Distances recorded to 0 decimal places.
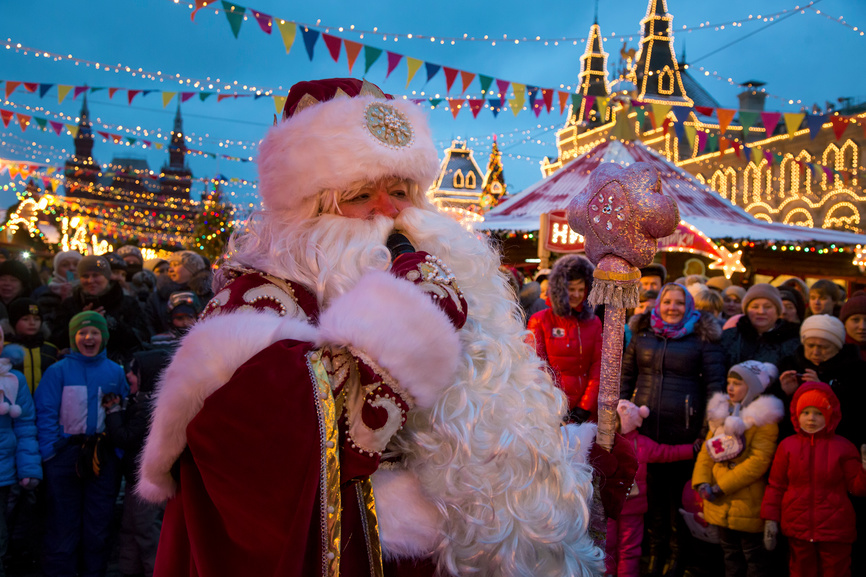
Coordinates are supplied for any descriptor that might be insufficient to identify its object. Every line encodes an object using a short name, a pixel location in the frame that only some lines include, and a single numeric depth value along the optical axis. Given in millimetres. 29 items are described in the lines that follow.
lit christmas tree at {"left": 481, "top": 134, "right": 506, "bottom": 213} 31562
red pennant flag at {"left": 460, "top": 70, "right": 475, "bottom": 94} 9445
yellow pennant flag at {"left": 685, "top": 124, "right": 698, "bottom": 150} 12198
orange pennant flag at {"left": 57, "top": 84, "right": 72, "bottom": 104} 9719
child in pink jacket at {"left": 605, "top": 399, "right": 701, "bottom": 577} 4199
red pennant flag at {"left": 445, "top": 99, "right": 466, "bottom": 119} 10815
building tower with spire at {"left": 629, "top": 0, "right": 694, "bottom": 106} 40250
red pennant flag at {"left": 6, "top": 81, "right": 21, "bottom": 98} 9544
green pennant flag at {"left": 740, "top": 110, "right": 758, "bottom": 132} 9520
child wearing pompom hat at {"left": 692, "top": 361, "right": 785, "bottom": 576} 3920
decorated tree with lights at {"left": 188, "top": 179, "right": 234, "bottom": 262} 22000
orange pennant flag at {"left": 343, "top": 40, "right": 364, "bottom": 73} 8266
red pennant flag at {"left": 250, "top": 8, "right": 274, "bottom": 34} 7593
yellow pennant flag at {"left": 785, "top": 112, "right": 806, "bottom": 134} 9094
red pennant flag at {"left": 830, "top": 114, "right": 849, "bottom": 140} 9172
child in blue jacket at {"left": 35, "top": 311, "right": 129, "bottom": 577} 4043
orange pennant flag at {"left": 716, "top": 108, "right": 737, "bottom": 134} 9646
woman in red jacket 4758
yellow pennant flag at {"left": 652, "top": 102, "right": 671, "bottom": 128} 9180
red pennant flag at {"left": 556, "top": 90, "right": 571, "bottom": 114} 10052
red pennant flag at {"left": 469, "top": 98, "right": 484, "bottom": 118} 10703
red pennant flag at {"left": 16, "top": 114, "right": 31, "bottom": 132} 11375
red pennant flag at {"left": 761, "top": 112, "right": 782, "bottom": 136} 9274
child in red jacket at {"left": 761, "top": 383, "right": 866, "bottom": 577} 3600
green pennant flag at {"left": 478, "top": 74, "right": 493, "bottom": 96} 9496
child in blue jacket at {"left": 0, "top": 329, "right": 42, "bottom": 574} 3885
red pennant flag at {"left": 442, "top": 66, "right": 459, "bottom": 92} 9305
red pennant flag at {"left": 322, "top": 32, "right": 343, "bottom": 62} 8109
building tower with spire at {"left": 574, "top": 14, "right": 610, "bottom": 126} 56219
